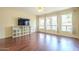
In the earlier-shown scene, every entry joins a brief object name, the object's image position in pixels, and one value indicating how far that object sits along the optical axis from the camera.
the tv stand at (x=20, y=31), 2.06
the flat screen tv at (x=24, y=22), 1.88
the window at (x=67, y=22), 2.12
